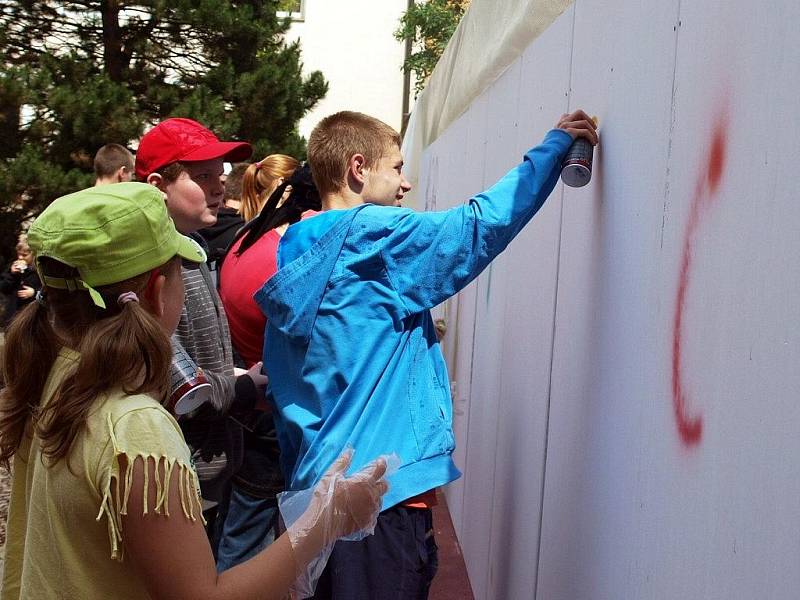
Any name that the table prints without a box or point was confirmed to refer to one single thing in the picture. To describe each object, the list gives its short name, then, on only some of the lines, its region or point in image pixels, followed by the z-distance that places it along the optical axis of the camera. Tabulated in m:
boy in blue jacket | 2.40
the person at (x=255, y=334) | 3.23
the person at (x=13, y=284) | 8.17
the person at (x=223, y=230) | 4.57
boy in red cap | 2.84
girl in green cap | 1.52
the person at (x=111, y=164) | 5.48
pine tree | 12.82
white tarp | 3.58
